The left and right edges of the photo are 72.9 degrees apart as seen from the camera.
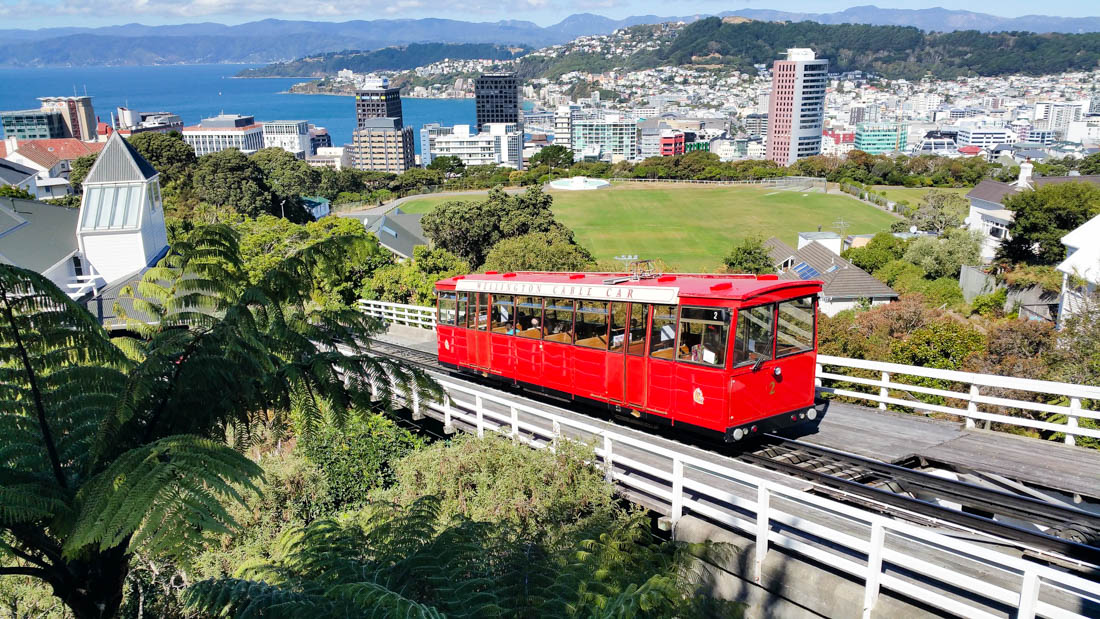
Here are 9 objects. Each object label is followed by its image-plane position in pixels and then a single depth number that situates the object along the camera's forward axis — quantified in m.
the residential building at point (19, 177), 75.25
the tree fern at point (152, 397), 4.56
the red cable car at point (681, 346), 11.19
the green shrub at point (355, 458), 13.05
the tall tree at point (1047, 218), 44.91
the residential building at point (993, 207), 59.02
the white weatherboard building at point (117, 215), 34.88
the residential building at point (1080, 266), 23.28
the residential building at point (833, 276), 45.50
